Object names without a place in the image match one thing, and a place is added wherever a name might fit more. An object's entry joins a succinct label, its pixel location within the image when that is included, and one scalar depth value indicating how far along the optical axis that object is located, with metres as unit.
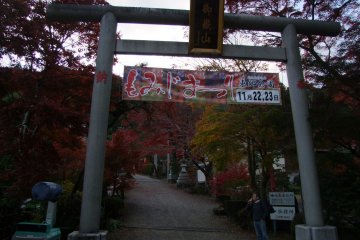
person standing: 11.29
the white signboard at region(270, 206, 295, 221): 13.98
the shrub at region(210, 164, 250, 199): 18.59
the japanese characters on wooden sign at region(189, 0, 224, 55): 9.62
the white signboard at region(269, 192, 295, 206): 13.99
